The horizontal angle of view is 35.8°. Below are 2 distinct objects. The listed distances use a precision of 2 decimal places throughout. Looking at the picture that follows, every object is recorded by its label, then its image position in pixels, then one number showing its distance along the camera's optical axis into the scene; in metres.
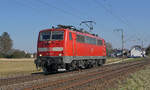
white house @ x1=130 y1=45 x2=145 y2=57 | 108.29
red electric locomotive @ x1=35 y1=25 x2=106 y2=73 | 18.70
